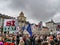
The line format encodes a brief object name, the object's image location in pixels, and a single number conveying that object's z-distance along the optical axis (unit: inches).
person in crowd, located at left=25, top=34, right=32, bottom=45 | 191.3
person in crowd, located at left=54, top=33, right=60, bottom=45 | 191.9
